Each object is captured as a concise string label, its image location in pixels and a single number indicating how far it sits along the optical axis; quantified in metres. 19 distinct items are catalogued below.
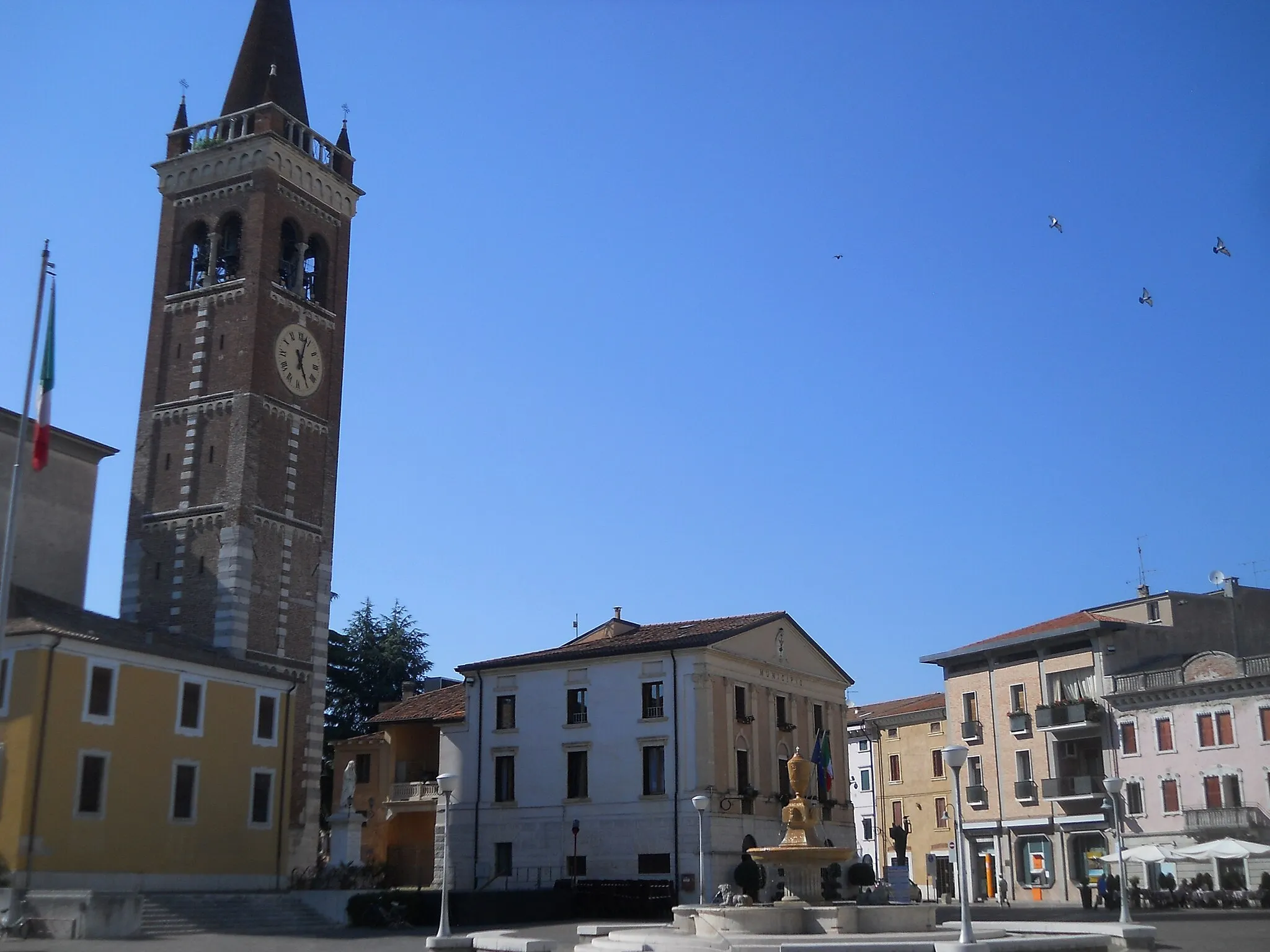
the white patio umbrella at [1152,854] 45.41
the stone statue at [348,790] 39.84
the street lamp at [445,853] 25.91
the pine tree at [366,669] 70.44
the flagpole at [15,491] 23.43
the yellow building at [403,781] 55.53
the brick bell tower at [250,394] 46.69
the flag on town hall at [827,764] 48.54
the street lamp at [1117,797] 27.60
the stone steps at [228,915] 31.53
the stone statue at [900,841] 52.72
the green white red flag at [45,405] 24.91
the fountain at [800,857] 26.94
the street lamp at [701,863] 44.72
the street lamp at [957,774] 21.23
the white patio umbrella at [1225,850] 43.59
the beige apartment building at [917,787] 67.94
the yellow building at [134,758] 32.59
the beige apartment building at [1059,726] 53.62
